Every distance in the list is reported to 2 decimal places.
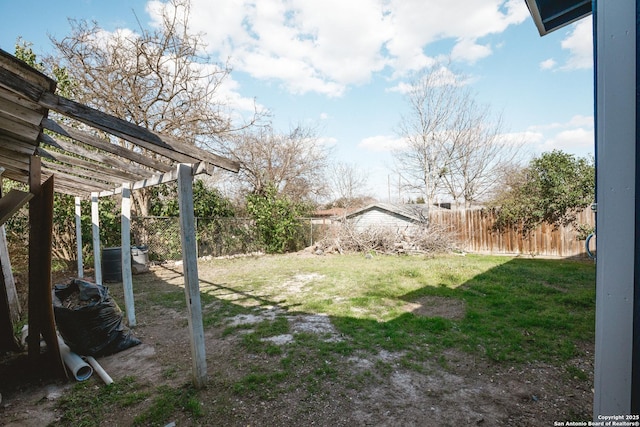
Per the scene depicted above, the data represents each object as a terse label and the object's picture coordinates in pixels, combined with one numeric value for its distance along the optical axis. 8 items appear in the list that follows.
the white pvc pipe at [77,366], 2.95
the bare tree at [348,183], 26.55
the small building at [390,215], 14.79
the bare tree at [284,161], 16.14
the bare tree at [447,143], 16.62
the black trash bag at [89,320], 3.29
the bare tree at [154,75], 9.28
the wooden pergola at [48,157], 2.09
